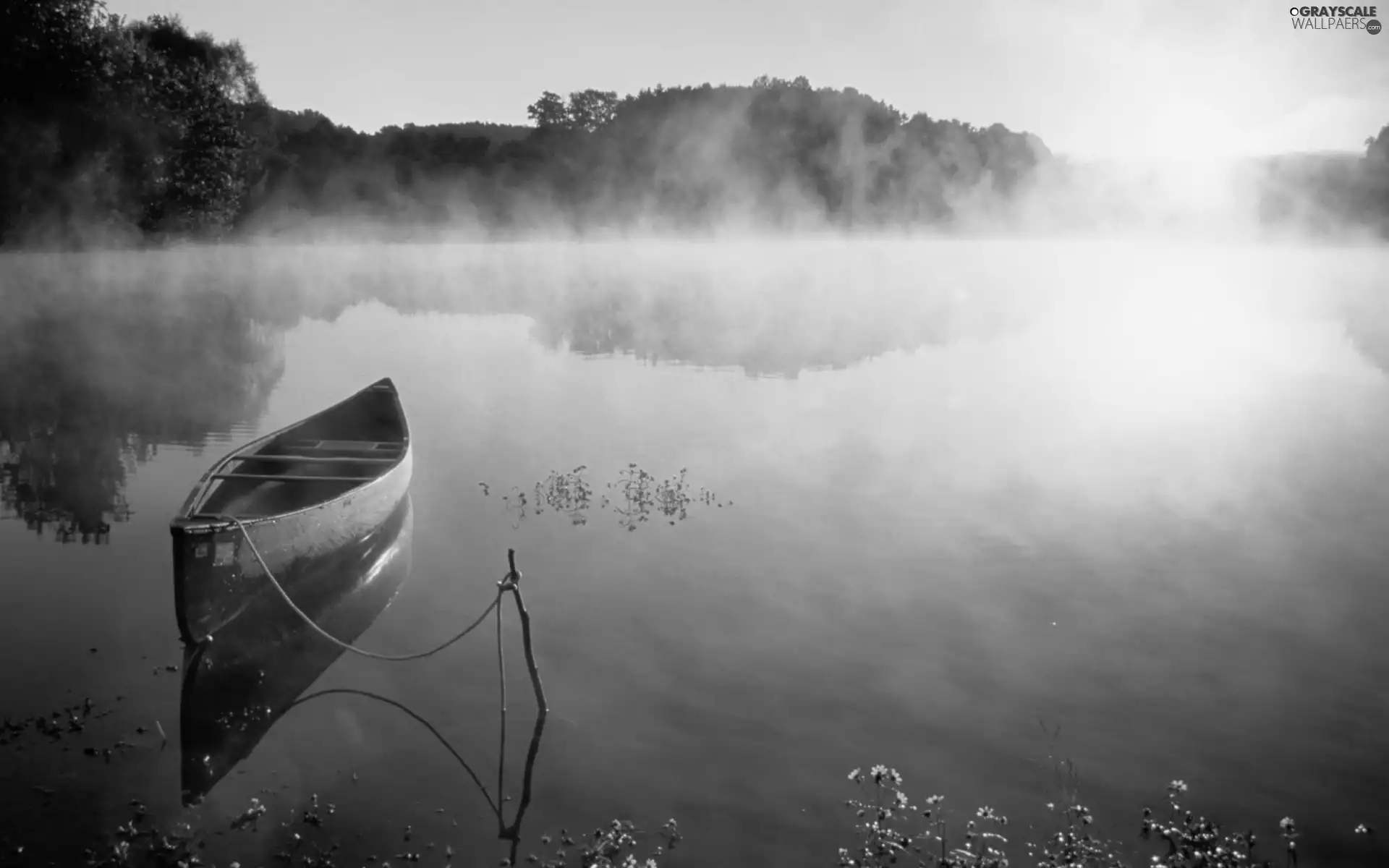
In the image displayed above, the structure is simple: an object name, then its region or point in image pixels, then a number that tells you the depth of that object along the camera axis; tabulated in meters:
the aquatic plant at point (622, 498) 19.45
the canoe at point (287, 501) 11.98
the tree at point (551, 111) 146.75
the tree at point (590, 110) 148.00
